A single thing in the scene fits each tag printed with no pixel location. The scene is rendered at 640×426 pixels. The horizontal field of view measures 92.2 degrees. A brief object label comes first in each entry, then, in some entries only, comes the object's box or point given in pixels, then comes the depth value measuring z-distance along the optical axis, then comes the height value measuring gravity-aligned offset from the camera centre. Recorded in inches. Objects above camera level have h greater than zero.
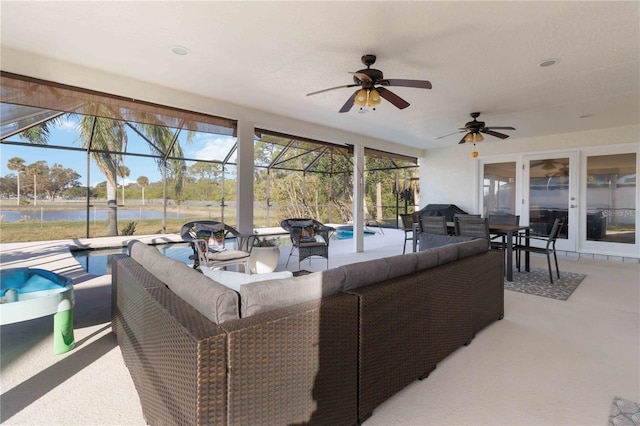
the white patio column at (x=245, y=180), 175.0 +17.7
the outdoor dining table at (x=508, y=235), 157.8 -11.5
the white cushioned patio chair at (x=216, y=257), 137.6 -21.3
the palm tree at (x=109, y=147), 285.4 +61.2
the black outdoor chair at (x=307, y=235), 176.6 -14.6
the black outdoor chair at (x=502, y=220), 180.9 -4.8
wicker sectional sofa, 40.0 -20.8
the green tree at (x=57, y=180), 329.4 +31.8
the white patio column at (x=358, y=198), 246.8 +11.1
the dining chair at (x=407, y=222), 235.0 -7.5
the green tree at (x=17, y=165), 311.3 +45.0
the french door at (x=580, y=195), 222.2 +15.0
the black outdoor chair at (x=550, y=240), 156.3 -13.7
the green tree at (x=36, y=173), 320.2 +38.4
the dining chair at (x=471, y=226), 151.7 -7.0
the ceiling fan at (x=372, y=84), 108.7 +46.0
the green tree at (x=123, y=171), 328.5 +41.4
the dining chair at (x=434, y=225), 165.0 -6.7
